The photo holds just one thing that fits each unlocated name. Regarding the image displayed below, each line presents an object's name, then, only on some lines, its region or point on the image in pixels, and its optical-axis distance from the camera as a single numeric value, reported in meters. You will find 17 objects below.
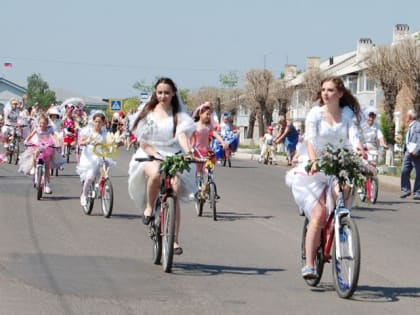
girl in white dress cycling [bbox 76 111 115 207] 16.89
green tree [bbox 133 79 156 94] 156.00
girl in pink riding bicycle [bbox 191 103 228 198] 16.95
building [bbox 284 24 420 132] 67.44
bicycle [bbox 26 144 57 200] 18.69
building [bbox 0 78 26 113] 132.75
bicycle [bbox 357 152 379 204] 19.89
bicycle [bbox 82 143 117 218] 16.12
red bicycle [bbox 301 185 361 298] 8.80
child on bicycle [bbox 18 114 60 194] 19.25
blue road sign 58.34
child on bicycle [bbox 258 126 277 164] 40.83
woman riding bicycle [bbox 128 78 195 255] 10.91
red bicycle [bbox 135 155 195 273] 10.33
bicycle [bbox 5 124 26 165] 31.67
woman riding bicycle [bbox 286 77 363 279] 9.48
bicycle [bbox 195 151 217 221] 16.40
